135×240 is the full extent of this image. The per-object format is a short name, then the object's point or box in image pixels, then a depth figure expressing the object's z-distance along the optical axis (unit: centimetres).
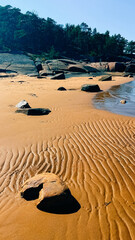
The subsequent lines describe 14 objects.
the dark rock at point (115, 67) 3906
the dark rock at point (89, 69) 3488
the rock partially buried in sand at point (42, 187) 353
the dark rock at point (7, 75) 2638
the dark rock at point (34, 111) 916
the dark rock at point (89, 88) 1653
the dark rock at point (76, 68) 3366
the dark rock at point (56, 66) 3241
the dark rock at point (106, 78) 2592
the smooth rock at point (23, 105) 995
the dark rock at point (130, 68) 3998
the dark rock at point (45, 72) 2909
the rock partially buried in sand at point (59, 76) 2523
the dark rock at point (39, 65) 3303
